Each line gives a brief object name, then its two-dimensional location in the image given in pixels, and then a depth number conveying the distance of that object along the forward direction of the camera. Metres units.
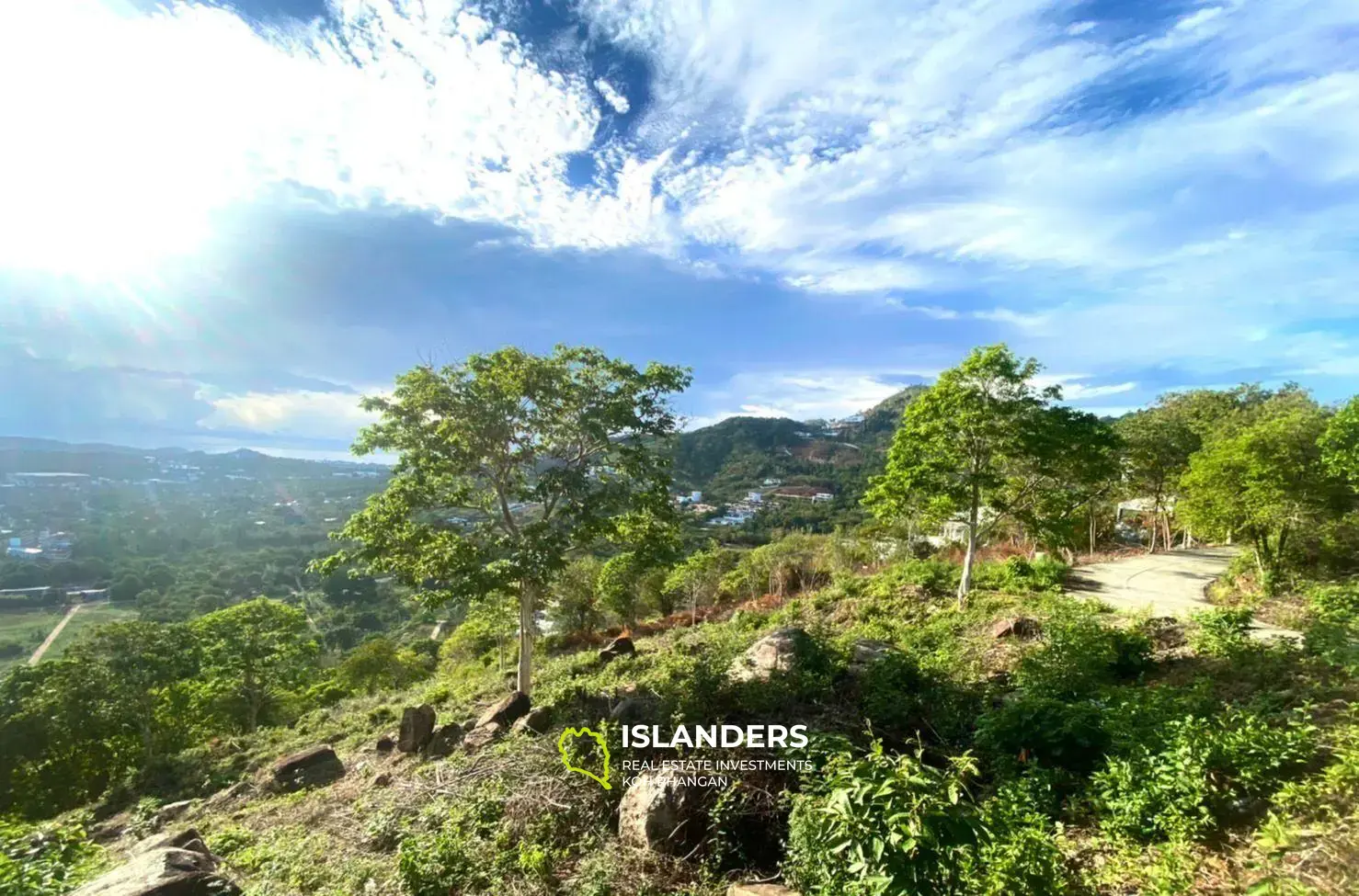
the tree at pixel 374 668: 24.08
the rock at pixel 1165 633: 8.48
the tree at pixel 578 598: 26.45
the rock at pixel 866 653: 8.85
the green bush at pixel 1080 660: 6.43
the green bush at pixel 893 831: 2.81
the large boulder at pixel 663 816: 4.98
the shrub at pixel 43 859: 3.98
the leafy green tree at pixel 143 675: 17.30
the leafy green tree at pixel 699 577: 26.55
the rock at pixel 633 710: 7.33
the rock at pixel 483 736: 8.27
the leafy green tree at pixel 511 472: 9.51
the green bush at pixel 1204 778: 3.72
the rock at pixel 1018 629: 9.89
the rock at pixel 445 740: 9.00
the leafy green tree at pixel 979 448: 12.51
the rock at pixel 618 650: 14.28
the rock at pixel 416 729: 9.63
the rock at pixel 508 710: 8.82
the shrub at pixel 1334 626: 5.33
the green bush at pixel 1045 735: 5.07
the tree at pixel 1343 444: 9.93
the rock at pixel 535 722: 7.85
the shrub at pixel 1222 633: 6.94
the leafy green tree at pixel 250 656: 19.83
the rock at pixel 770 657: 8.02
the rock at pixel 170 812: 9.83
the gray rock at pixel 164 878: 4.61
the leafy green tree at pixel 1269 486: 11.99
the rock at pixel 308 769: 9.77
